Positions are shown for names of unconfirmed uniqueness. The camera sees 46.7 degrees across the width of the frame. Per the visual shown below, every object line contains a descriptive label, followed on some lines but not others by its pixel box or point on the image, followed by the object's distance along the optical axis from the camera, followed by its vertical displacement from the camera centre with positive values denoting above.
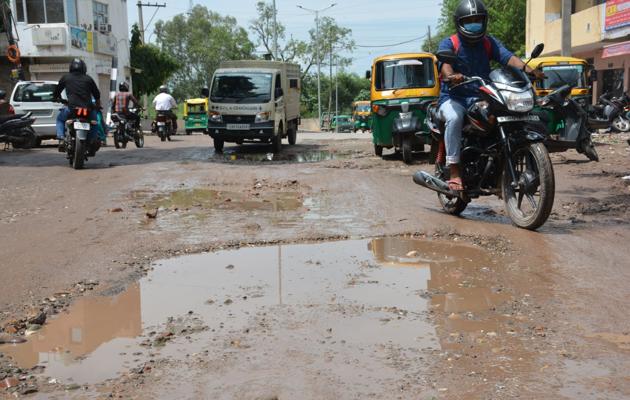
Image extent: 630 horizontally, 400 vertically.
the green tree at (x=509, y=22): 48.78 +5.01
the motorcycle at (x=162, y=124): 22.33 -0.47
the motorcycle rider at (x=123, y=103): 17.89 +0.18
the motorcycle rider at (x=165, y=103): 22.39 +0.17
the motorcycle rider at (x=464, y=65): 6.54 +0.30
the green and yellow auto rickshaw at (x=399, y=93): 13.81 +0.16
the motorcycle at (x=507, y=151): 5.99 -0.46
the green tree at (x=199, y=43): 83.25 +7.36
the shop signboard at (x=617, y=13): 26.36 +2.96
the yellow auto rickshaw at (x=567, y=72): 17.41 +0.56
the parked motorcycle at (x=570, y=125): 11.95 -0.51
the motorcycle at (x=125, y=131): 17.62 -0.51
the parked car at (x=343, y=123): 56.81 -1.61
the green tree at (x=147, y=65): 46.72 +2.83
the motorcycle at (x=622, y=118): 22.47 -0.76
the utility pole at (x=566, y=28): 23.27 +2.17
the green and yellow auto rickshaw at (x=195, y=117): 34.00 -0.44
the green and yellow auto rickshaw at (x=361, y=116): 47.31 -0.90
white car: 18.69 +0.22
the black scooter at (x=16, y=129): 16.38 -0.35
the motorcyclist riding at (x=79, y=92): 12.40 +0.34
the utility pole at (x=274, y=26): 56.46 +6.04
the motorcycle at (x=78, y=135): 12.15 -0.40
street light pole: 63.92 +5.69
